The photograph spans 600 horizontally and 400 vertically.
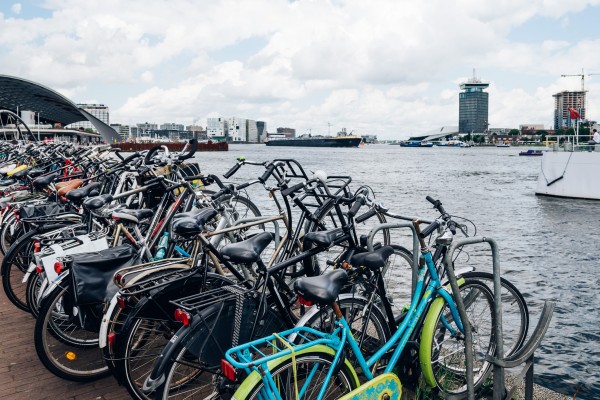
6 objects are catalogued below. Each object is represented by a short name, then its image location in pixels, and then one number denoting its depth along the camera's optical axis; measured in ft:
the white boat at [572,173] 81.10
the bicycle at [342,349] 7.52
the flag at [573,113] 82.02
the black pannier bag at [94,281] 11.47
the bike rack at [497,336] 10.27
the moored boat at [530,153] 329.52
